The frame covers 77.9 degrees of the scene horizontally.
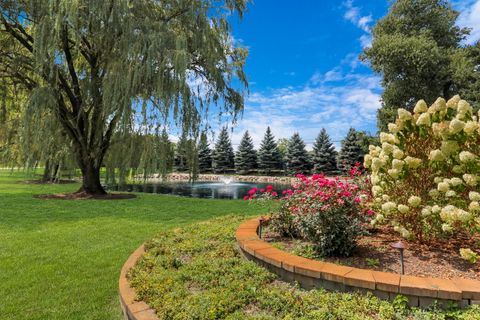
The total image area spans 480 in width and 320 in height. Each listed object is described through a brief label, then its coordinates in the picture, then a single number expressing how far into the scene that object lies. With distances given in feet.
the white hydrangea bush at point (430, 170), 7.67
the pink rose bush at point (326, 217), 8.38
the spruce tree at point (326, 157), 98.78
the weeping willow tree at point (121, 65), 22.84
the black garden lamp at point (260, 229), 10.89
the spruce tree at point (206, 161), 114.21
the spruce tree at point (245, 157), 116.98
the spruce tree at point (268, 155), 113.50
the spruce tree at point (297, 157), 105.09
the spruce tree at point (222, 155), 117.60
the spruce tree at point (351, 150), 87.66
